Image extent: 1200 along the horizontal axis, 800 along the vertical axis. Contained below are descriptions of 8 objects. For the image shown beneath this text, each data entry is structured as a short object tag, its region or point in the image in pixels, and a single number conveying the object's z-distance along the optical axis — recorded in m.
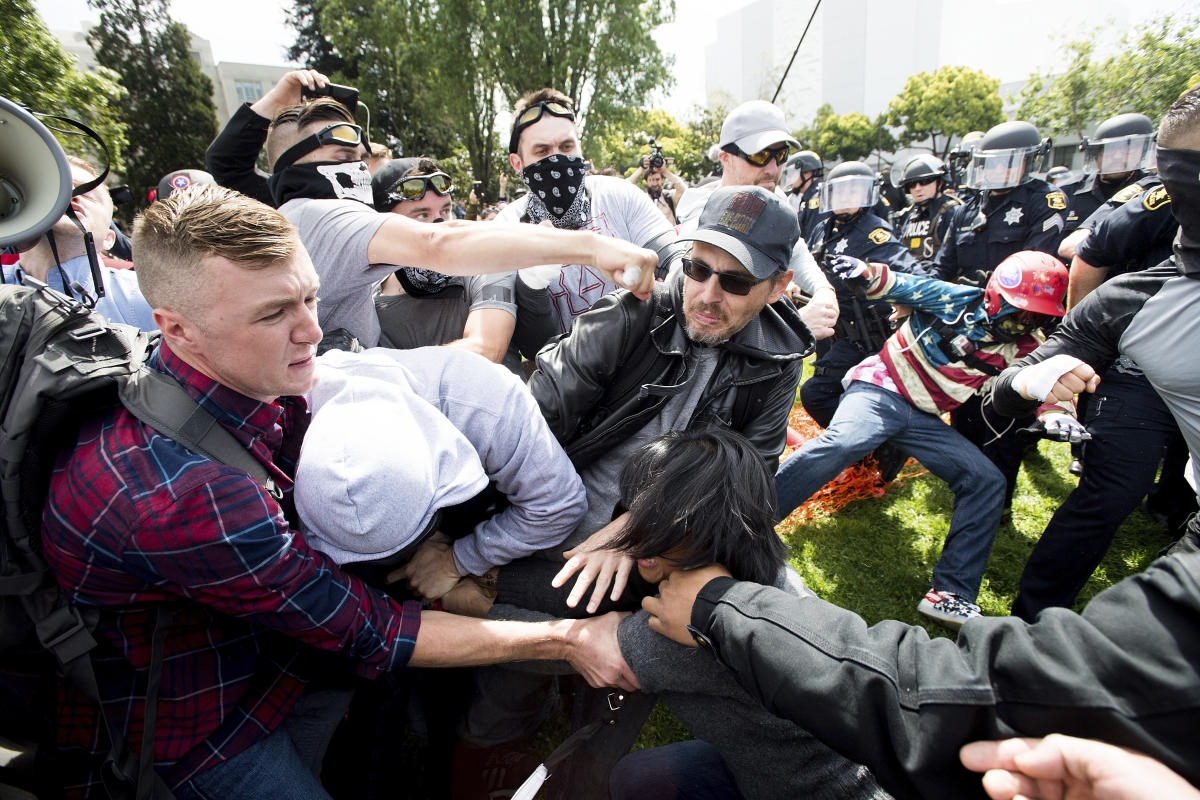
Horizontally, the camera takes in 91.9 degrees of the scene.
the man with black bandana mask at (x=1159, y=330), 1.96
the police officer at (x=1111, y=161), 4.74
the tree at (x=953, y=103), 39.38
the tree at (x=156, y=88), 22.00
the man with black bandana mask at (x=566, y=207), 2.96
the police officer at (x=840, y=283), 4.34
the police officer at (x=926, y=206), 7.09
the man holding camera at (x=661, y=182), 7.15
